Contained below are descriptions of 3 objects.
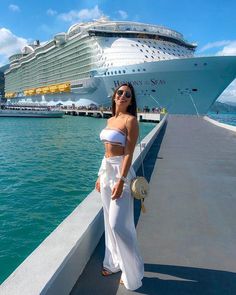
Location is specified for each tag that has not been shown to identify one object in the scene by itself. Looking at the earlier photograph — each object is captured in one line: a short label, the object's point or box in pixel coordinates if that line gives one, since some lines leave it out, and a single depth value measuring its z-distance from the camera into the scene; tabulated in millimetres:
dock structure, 1652
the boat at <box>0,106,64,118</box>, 35531
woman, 1819
